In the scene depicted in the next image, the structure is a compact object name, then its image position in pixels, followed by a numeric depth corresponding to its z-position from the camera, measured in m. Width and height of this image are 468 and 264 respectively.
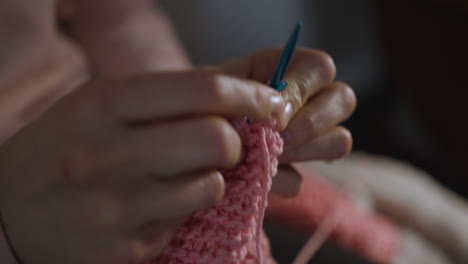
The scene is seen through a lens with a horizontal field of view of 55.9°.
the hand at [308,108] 0.41
